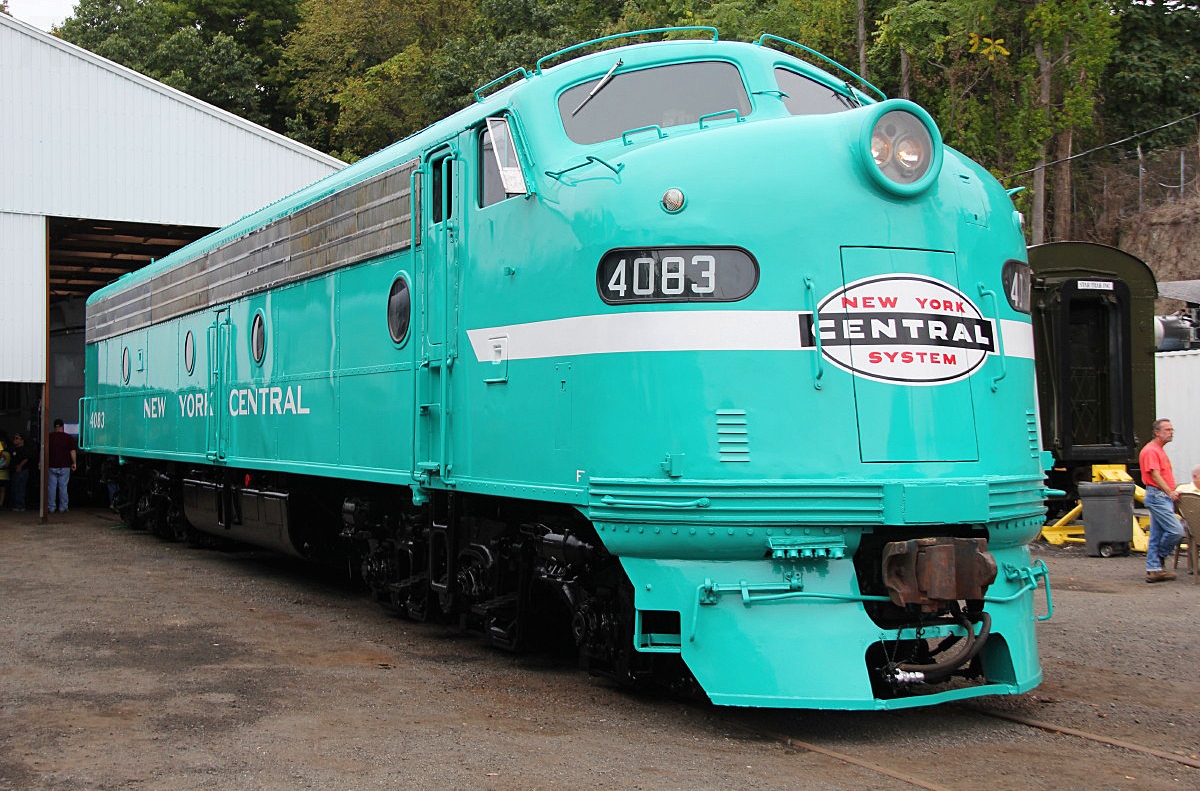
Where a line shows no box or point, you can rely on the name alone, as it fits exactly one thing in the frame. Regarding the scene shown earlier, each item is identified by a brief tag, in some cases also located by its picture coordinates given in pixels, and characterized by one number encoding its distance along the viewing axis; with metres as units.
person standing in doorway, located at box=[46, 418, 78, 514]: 21.17
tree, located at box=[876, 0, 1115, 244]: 23.70
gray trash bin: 14.07
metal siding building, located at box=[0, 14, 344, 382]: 18.56
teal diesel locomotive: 6.13
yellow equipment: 15.25
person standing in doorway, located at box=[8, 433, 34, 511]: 22.73
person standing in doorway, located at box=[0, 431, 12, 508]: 22.44
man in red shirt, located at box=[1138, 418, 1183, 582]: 12.10
